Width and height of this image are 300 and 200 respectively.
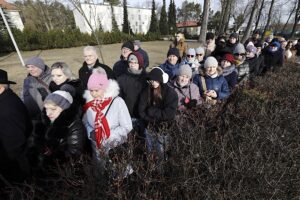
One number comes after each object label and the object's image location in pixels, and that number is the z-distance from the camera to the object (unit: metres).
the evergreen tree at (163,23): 43.53
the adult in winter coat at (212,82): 3.71
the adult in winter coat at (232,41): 6.14
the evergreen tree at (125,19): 41.81
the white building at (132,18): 44.45
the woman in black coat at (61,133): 2.36
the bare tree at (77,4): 7.44
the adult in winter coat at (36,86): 3.32
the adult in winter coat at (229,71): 4.28
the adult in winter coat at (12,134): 2.27
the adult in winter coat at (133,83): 3.24
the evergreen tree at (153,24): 42.62
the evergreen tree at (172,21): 45.38
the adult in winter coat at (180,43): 5.78
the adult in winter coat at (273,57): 6.09
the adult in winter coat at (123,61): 4.36
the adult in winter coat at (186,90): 3.25
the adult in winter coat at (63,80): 3.06
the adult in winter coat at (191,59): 4.70
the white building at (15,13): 40.34
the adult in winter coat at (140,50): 5.16
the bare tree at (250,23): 13.33
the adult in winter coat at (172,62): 4.25
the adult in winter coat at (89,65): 3.65
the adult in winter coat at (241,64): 4.90
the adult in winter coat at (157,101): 2.82
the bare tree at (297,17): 24.19
